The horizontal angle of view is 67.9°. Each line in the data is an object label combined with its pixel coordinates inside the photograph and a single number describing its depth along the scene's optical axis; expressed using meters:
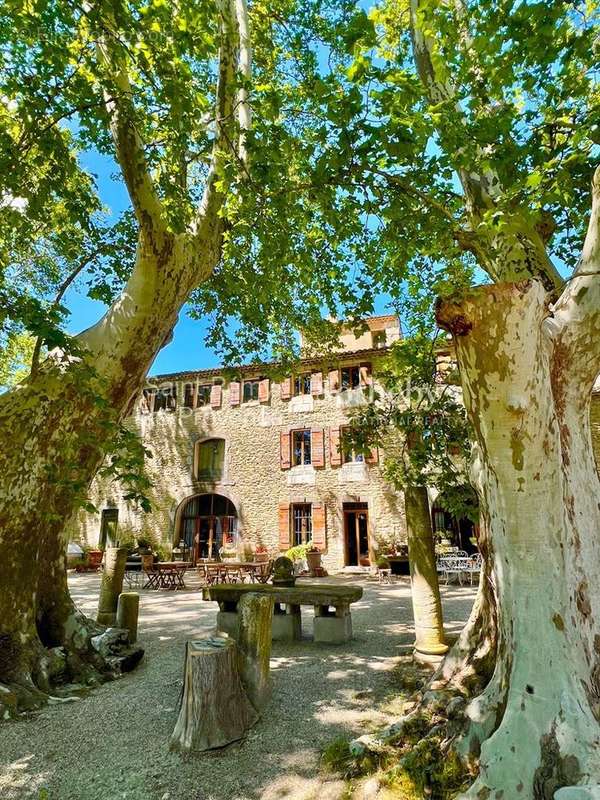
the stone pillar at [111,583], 6.18
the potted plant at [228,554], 14.52
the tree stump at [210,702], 3.06
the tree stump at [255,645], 3.71
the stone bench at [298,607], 5.77
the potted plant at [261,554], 13.42
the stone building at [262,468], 14.16
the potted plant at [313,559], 13.20
